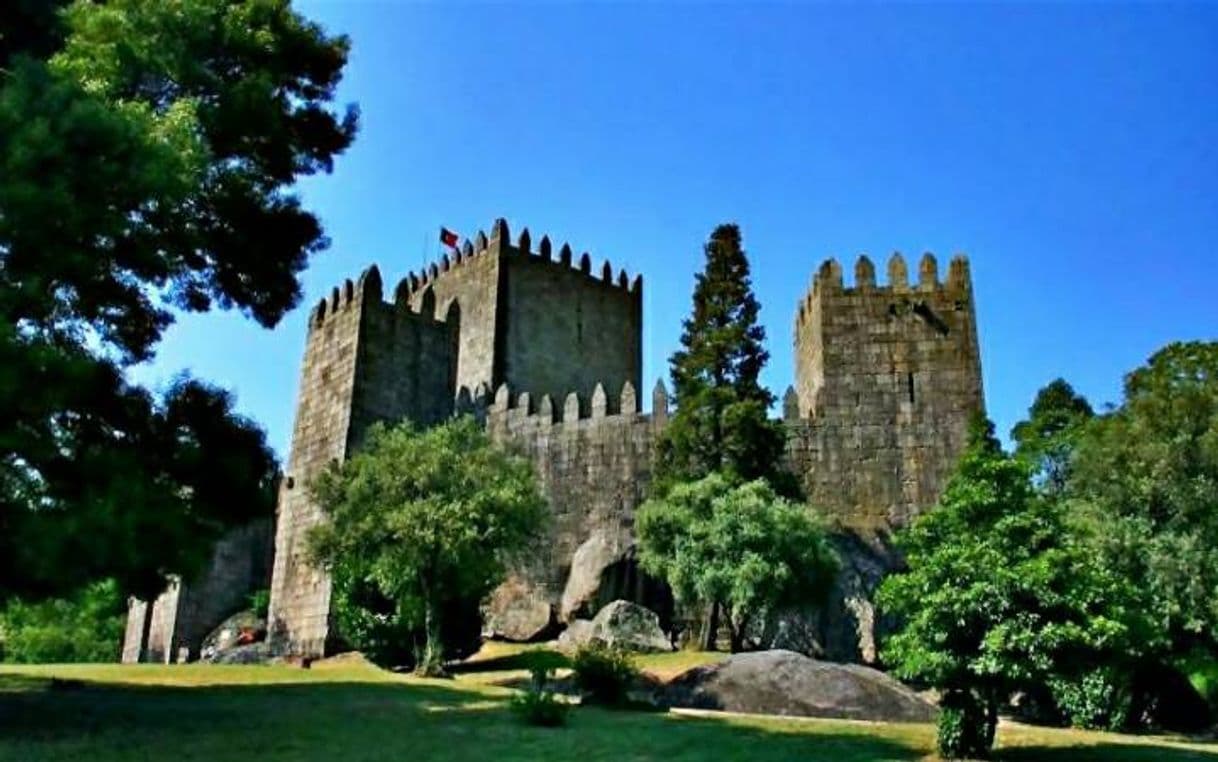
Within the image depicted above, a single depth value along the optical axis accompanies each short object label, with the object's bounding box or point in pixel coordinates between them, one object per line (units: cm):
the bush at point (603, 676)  1653
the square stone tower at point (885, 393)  2809
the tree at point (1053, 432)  2747
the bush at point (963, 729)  1188
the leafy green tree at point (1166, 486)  1892
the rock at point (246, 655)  2778
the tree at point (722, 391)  2686
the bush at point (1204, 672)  1902
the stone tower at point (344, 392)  2839
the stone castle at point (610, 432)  2719
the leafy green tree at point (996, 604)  1152
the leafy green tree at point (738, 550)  2323
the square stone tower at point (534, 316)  3591
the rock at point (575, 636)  2439
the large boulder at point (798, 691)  1560
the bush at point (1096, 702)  1772
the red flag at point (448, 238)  4003
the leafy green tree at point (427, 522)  2153
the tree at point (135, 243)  1177
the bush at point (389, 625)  2320
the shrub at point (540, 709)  1386
